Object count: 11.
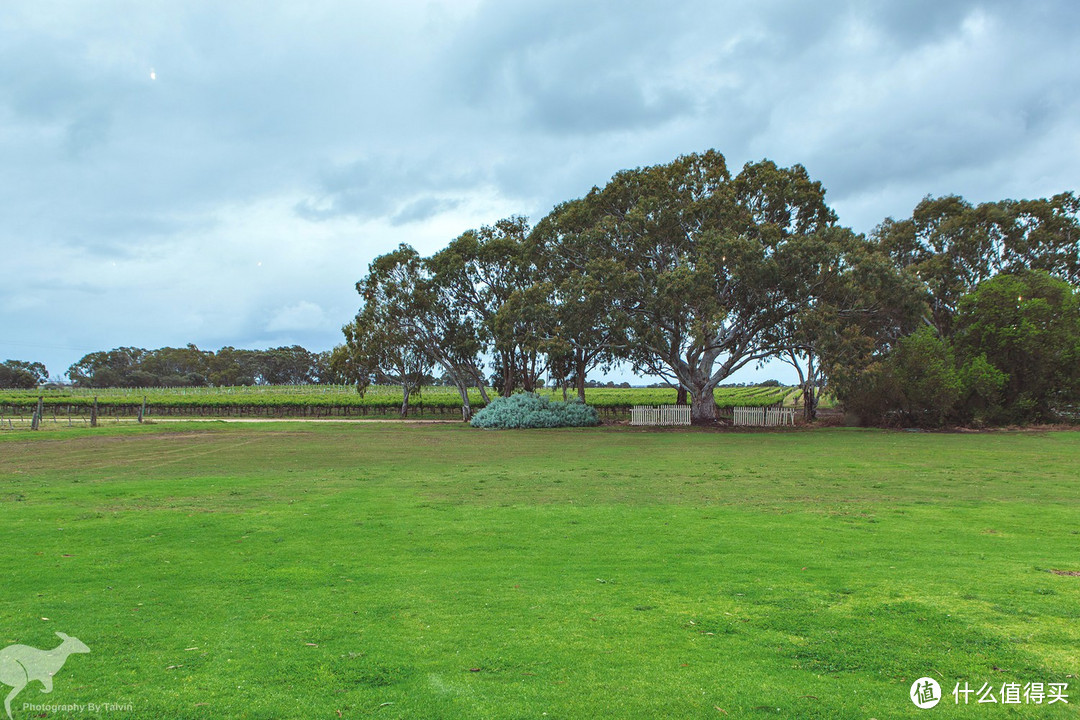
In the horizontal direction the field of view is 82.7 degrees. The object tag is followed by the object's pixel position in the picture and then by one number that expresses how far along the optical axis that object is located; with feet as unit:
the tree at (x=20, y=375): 402.11
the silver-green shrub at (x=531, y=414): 121.39
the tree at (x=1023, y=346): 100.48
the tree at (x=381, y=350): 147.13
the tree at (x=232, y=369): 416.46
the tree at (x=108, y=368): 420.36
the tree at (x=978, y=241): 121.19
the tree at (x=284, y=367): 432.25
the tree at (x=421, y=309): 141.38
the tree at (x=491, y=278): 134.62
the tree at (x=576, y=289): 103.86
